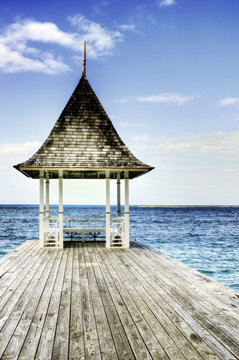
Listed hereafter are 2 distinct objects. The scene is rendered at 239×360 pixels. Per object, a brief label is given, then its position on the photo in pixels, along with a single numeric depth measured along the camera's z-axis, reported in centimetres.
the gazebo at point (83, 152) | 973
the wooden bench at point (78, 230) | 1094
